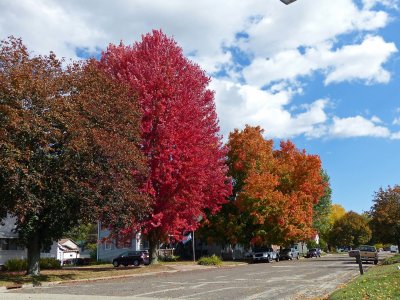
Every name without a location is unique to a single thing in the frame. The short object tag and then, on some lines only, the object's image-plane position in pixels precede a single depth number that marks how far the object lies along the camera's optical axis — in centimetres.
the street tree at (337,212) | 11306
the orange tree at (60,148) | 2062
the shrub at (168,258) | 5181
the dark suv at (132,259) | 4369
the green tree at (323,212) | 7094
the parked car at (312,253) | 7100
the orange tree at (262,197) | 4841
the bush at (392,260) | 3022
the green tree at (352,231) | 10144
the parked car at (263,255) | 5056
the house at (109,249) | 5648
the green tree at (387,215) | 5378
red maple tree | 3147
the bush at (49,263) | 3562
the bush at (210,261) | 4002
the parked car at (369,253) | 4163
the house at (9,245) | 4072
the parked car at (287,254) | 6020
